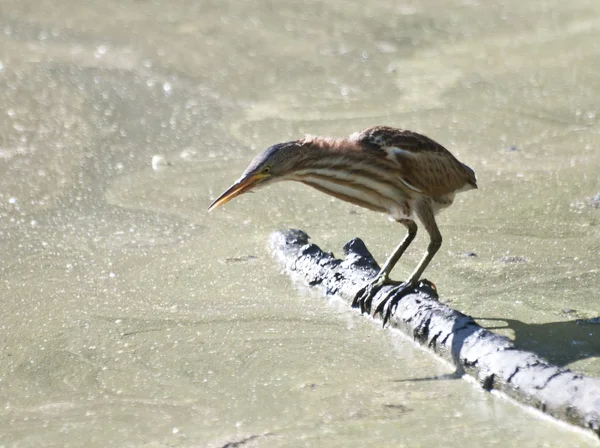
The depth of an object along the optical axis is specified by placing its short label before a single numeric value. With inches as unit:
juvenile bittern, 283.9
